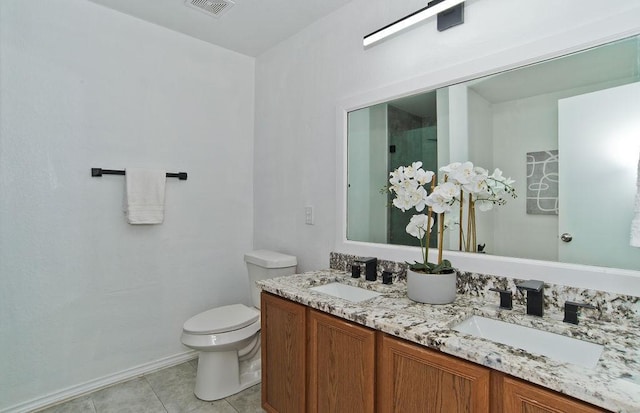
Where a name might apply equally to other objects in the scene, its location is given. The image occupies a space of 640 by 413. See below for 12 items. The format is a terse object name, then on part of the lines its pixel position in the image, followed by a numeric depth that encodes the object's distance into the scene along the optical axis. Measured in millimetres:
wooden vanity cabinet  836
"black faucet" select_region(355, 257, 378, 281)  1663
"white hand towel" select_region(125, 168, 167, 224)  2086
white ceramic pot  1250
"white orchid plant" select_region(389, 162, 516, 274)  1268
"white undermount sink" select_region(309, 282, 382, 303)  1570
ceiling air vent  1952
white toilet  1863
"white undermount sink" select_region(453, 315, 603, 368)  947
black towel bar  2004
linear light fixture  1363
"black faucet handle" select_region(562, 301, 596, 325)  1040
